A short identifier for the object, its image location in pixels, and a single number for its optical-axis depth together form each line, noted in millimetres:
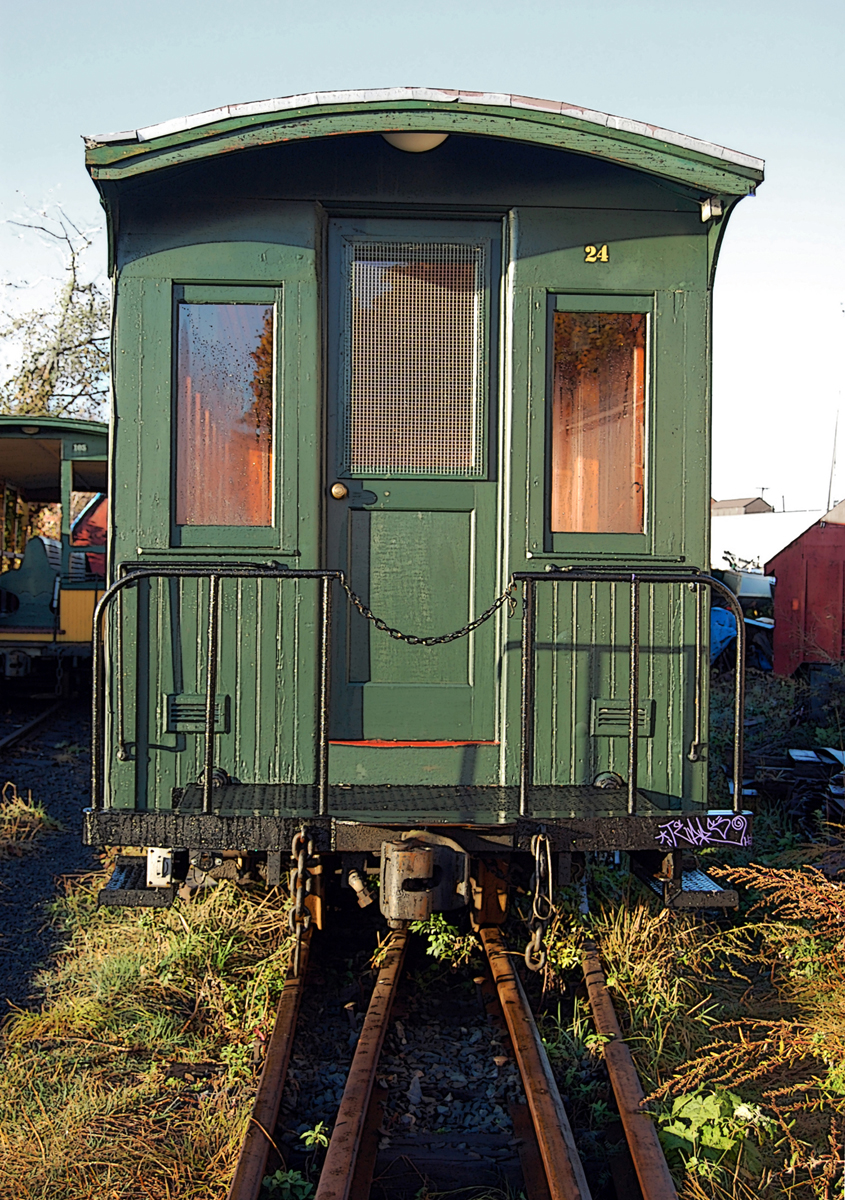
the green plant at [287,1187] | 3113
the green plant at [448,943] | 4977
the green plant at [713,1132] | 3307
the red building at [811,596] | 14297
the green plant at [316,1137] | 3352
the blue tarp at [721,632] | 16328
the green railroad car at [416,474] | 4527
